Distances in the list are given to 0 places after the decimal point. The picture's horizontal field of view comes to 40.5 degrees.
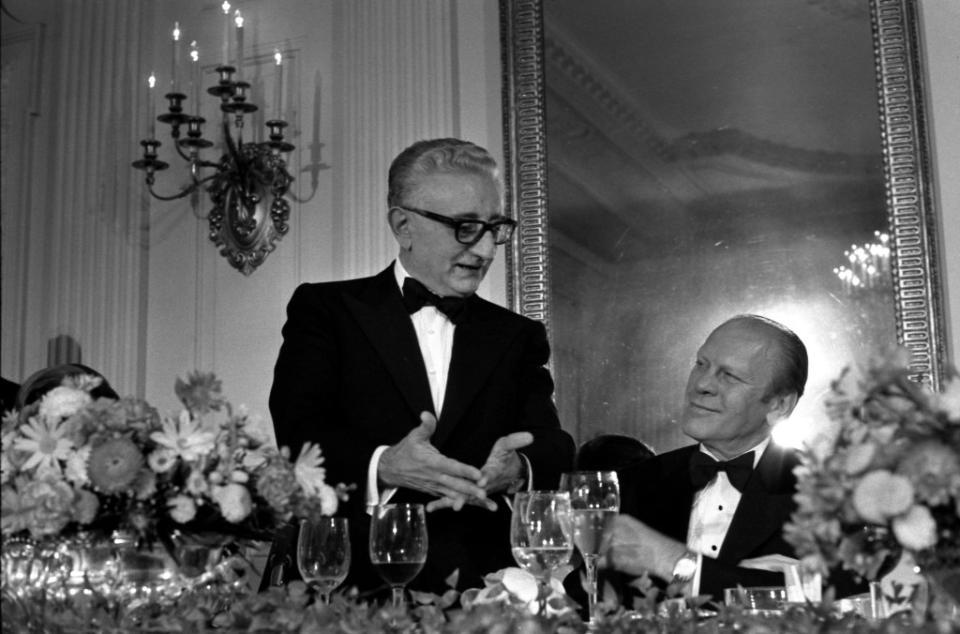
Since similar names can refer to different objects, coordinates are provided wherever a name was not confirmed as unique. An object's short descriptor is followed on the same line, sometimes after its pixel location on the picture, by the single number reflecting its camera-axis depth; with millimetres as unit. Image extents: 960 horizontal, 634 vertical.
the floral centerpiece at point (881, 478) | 1271
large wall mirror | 3994
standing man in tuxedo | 2551
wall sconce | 4793
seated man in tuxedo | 2662
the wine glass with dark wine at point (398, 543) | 1875
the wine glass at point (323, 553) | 1944
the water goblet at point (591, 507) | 1921
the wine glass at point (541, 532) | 1887
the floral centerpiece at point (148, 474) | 1636
